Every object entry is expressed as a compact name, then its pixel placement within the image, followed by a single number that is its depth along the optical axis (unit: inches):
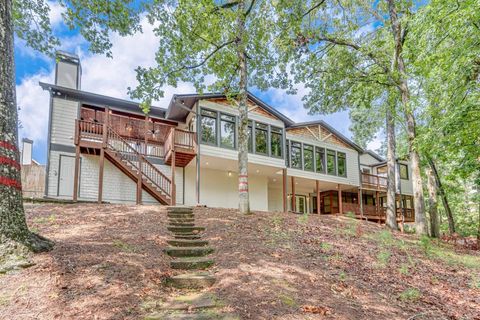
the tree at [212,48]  355.3
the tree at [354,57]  446.6
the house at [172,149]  504.1
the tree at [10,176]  150.1
